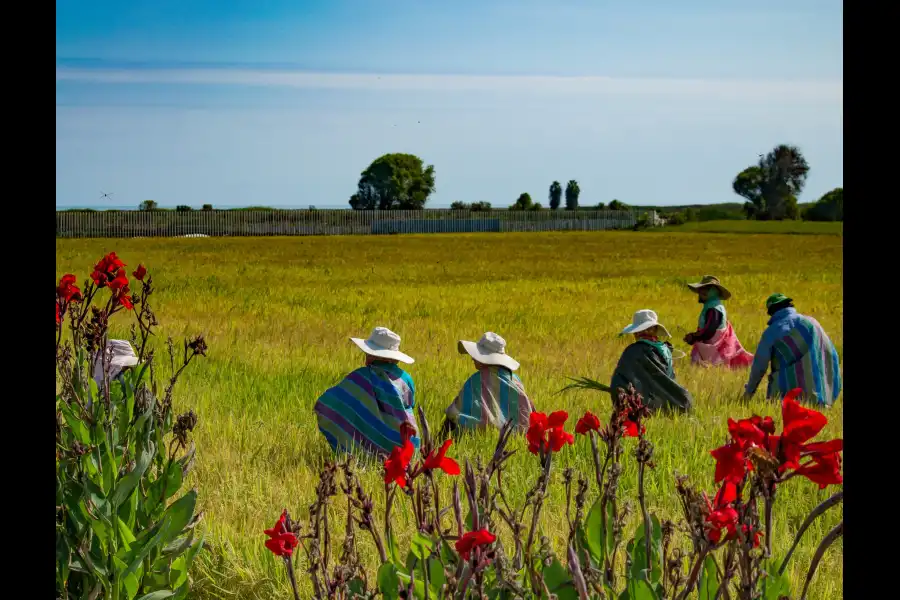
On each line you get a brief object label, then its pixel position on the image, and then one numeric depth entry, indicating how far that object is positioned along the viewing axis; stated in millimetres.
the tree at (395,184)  133250
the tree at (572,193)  150750
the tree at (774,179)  131000
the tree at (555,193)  157500
